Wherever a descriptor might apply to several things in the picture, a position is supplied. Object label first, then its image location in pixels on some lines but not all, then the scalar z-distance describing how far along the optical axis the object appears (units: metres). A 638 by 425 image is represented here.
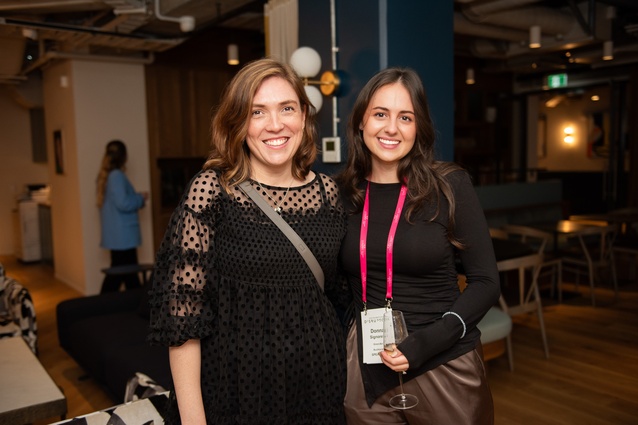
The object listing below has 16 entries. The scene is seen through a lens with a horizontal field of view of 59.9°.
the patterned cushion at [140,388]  2.53
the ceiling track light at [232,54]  6.45
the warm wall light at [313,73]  3.12
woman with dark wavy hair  1.61
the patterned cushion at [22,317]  3.90
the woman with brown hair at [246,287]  1.42
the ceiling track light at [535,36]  5.78
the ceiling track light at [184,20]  4.88
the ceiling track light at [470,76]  9.04
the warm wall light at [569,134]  13.48
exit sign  9.38
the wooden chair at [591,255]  5.59
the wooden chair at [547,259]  5.39
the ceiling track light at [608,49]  6.54
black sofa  3.13
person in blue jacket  5.55
